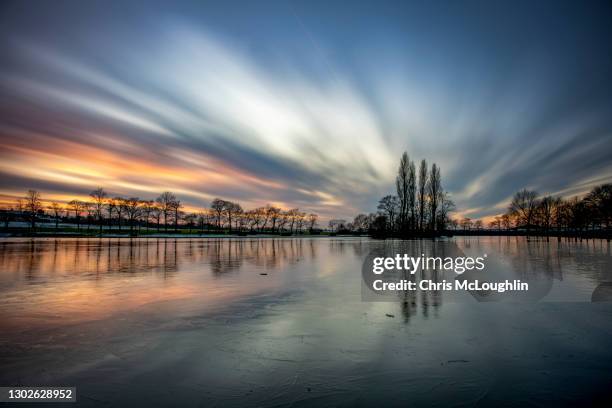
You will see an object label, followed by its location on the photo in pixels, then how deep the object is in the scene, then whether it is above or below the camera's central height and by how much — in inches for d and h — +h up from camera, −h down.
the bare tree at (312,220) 6107.3 +95.3
